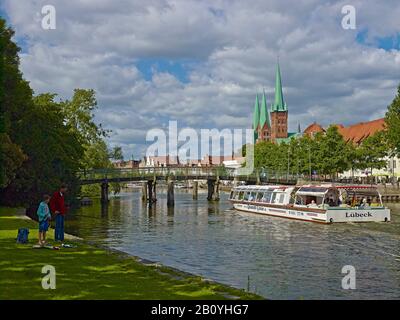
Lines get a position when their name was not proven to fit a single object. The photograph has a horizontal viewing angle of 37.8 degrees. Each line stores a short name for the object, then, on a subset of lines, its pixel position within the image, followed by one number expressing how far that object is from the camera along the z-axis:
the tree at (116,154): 141.60
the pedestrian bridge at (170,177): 102.06
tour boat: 56.88
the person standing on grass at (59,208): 28.45
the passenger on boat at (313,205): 61.06
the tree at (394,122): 104.38
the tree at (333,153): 126.00
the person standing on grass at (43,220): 26.39
